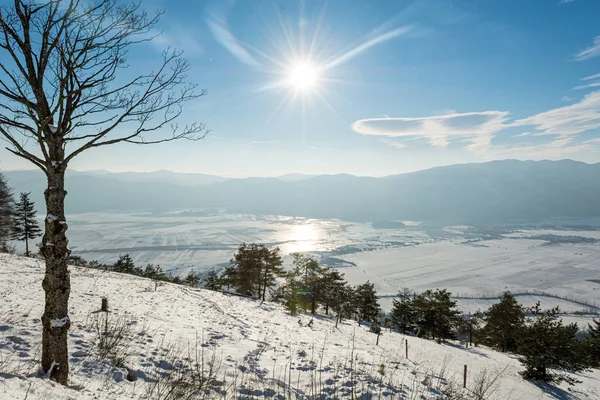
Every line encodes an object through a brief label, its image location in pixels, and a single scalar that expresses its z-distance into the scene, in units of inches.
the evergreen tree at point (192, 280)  1853.3
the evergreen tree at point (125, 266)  1759.1
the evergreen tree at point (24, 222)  1425.9
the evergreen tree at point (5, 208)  1142.3
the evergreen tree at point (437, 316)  1348.4
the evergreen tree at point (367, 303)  1734.7
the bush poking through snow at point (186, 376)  185.0
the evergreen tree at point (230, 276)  1528.4
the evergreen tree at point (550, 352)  697.6
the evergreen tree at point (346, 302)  1656.0
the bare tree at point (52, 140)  169.2
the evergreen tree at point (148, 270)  1824.6
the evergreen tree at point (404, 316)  1654.8
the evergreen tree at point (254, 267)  1502.2
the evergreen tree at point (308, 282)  1446.5
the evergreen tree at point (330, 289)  1521.9
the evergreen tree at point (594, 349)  1112.1
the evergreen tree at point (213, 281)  1743.4
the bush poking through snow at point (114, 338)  248.5
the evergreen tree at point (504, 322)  1428.4
